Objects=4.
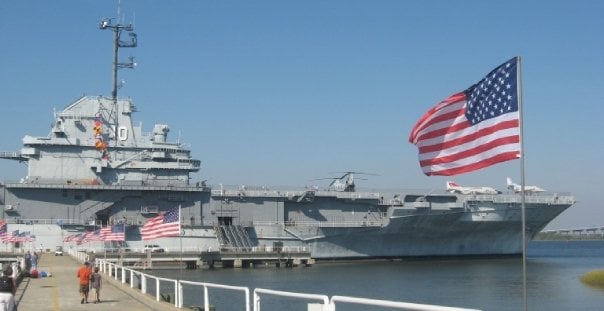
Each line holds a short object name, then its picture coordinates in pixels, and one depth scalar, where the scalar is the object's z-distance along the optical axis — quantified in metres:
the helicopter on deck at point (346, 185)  61.94
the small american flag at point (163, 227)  27.17
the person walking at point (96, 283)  19.61
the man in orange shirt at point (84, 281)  18.99
